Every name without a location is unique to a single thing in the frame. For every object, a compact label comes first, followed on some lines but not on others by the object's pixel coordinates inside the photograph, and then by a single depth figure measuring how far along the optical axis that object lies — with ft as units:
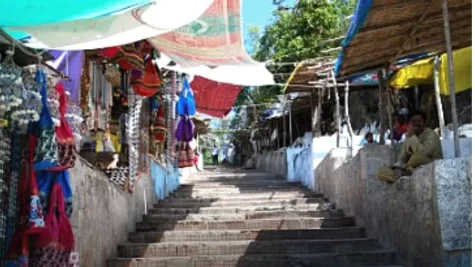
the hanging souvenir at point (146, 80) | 28.73
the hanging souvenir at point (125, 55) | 22.47
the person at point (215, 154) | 137.28
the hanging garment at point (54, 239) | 15.40
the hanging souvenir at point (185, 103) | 41.60
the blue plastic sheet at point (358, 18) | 18.12
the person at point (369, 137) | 40.44
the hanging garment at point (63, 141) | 15.61
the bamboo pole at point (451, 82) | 17.92
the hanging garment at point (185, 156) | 45.75
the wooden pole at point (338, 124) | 42.04
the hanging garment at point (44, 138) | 14.82
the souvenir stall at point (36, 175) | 14.66
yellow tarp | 26.96
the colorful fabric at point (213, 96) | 50.14
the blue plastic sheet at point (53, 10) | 11.22
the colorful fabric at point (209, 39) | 19.52
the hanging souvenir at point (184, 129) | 42.63
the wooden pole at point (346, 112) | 39.72
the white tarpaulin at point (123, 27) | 14.26
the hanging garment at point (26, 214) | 14.93
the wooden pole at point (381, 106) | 28.40
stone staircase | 25.81
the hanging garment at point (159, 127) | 39.91
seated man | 22.62
